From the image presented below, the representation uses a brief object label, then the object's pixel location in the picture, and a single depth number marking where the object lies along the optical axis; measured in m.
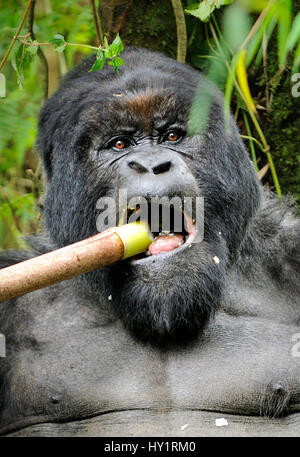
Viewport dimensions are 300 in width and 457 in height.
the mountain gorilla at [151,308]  2.80
